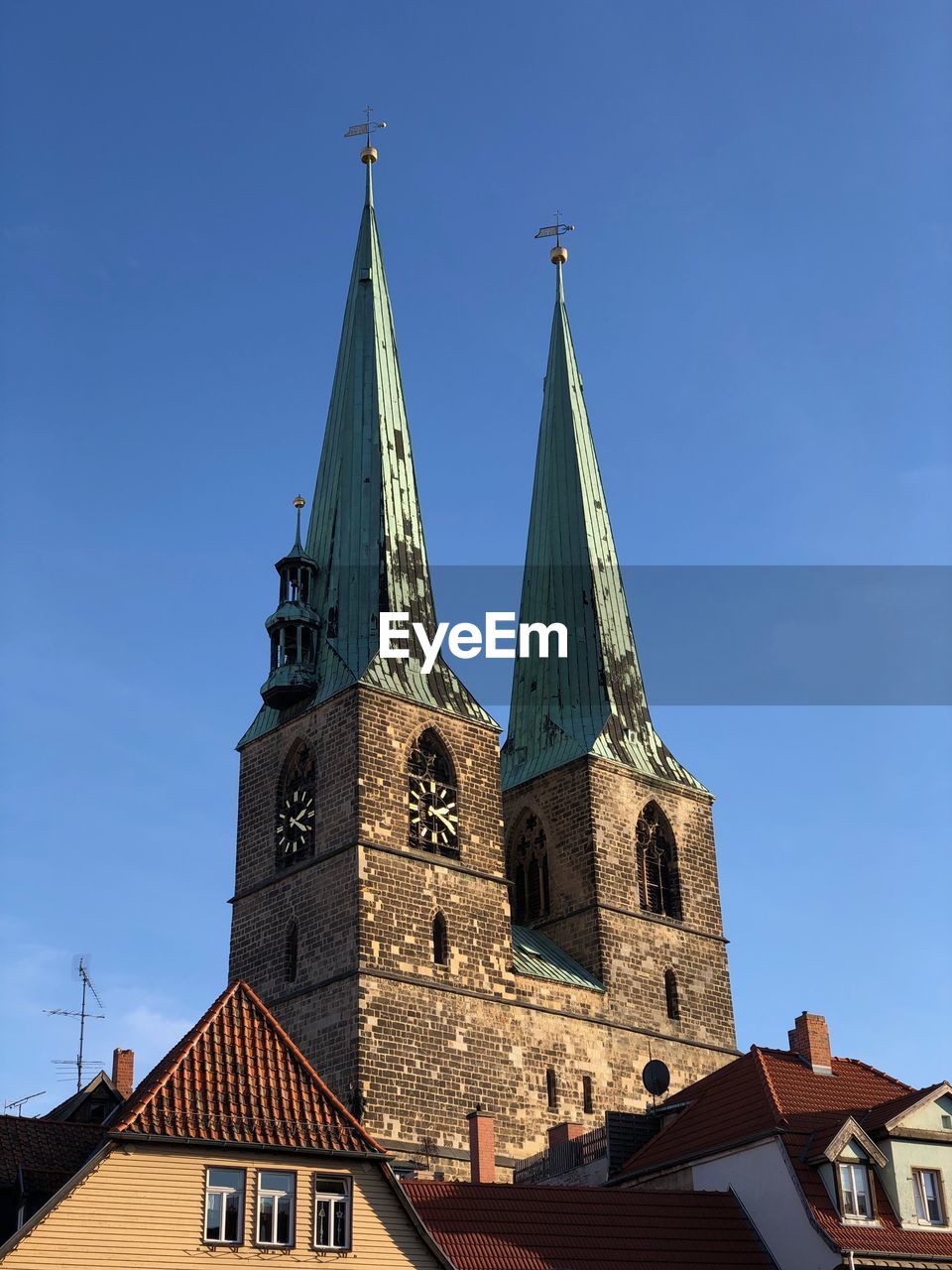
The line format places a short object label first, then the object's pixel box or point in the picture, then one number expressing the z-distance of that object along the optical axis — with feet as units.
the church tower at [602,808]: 162.91
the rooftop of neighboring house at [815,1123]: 99.04
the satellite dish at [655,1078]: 129.49
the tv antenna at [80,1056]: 138.94
